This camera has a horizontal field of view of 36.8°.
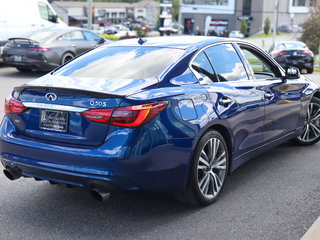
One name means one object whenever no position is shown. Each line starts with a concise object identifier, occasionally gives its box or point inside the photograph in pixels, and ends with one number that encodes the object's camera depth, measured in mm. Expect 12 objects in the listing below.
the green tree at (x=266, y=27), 93438
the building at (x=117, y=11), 158750
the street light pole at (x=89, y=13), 24622
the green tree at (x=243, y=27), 95250
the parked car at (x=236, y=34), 87062
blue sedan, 3725
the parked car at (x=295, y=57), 20172
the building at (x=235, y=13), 100938
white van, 16625
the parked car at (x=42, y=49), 14102
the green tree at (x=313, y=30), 34531
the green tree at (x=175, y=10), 119188
